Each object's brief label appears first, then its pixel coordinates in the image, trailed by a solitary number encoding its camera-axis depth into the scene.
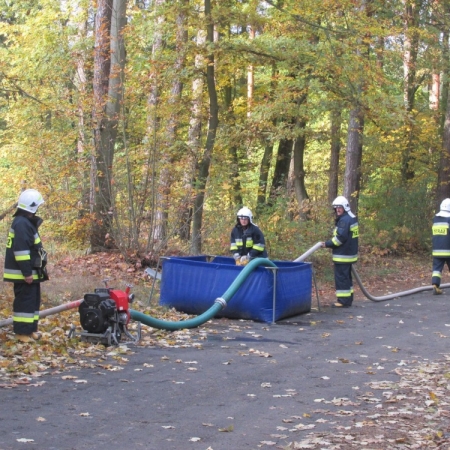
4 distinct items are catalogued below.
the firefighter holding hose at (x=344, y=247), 14.18
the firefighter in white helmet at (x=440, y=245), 16.34
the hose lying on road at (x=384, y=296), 14.11
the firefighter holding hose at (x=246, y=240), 13.40
